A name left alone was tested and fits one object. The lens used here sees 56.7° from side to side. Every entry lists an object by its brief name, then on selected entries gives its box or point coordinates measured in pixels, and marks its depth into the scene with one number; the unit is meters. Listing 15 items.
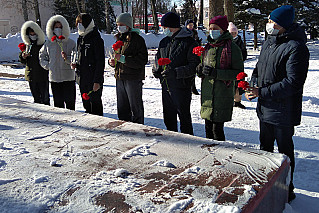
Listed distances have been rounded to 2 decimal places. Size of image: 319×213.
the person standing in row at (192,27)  6.45
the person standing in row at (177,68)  3.62
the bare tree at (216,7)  8.23
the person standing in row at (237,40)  5.34
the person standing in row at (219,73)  3.17
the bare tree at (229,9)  9.31
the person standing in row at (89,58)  4.20
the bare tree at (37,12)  22.42
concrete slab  1.59
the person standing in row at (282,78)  2.40
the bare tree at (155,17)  27.92
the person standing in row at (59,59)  4.56
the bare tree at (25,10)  22.08
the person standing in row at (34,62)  5.03
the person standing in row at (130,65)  3.97
